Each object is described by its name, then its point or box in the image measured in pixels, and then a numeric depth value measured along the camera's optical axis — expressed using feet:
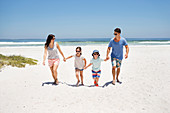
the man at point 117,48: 17.16
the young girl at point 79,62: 16.83
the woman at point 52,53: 16.88
